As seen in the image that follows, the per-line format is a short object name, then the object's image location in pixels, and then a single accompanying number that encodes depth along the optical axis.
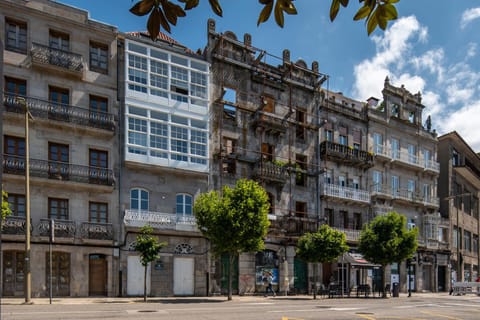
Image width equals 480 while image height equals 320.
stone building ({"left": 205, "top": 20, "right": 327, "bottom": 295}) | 34.13
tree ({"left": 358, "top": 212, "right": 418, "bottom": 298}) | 34.25
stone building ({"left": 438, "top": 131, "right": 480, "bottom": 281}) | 52.12
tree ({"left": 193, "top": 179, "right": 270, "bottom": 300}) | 26.48
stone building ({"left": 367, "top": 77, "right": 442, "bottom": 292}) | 44.50
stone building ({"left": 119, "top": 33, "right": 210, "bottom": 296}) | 29.52
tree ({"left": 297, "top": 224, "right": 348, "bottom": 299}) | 31.47
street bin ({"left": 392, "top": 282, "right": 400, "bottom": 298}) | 35.97
